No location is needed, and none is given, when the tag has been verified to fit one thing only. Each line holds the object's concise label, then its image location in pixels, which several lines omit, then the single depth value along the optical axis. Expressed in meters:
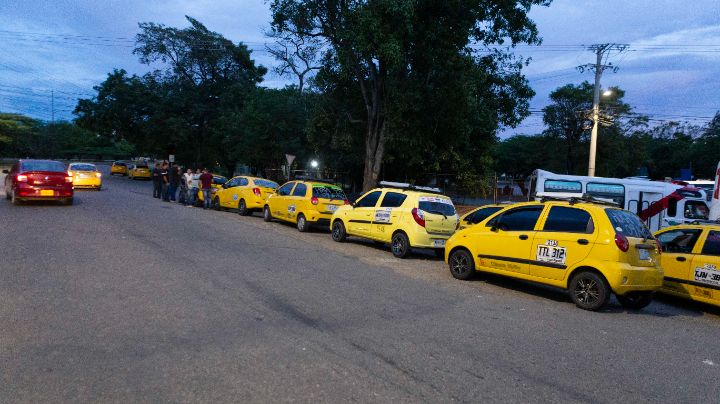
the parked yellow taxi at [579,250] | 7.41
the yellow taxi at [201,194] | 20.88
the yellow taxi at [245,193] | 18.73
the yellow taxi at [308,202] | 15.11
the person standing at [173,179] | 22.31
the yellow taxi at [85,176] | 25.88
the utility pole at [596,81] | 28.75
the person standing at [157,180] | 22.70
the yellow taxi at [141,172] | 45.72
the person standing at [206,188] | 20.62
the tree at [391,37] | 17.45
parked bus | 19.24
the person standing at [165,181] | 22.45
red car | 15.78
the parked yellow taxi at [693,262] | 8.03
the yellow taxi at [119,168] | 52.12
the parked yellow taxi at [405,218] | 11.58
